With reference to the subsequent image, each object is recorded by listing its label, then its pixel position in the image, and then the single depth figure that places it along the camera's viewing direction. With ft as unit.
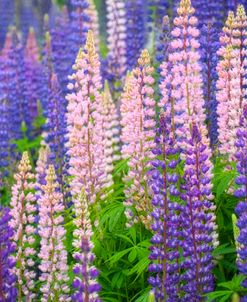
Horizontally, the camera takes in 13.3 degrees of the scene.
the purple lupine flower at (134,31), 45.01
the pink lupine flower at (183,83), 27.50
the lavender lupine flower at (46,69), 42.63
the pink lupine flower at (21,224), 25.79
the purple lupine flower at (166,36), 31.06
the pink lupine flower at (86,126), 28.06
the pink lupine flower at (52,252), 25.42
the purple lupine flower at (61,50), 46.05
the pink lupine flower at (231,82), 27.19
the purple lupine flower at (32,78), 50.65
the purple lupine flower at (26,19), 72.38
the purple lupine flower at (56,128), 34.68
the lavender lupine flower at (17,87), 45.60
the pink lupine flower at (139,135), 27.55
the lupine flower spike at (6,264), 23.95
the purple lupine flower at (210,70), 31.98
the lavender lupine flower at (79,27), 42.53
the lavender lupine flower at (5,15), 67.74
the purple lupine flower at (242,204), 22.59
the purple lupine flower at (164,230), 23.90
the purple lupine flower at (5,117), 40.55
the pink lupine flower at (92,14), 45.76
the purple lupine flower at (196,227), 24.13
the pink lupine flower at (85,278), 20.83
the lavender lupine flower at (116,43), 46.59
